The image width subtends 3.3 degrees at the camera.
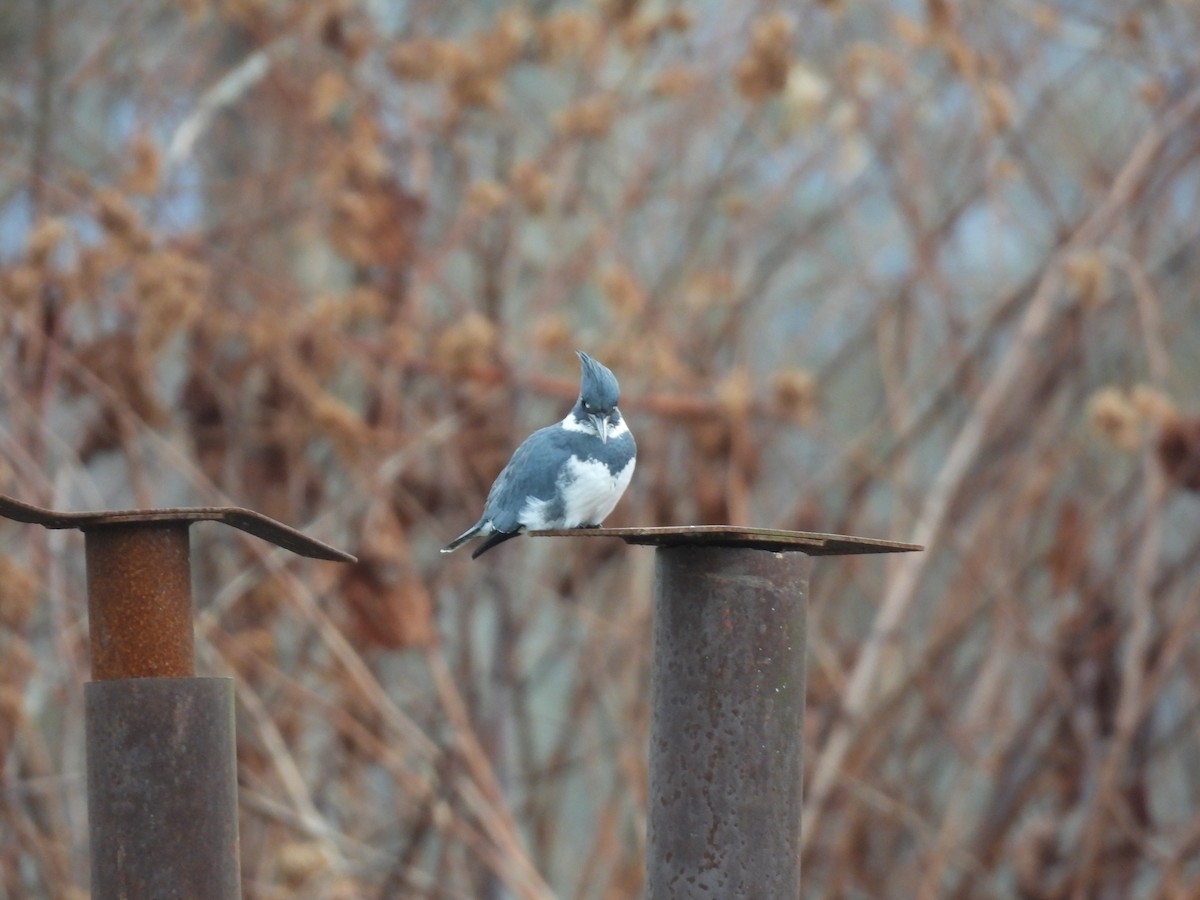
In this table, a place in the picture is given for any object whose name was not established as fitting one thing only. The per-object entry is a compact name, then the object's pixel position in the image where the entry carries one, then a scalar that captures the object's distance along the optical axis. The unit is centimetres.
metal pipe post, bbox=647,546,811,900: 2155
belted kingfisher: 2225
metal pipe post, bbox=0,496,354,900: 2147
